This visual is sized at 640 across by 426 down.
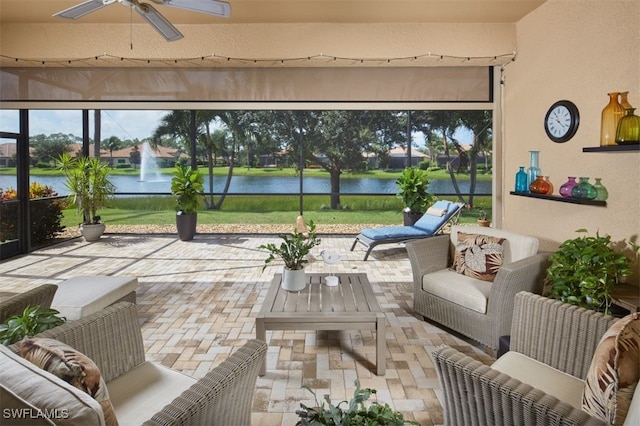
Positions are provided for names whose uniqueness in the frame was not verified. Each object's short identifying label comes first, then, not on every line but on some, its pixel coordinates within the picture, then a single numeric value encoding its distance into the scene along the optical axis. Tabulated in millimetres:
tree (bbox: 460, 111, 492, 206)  12547
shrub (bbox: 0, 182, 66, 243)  5969
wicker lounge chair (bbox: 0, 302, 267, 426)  1053
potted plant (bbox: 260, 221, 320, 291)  2963
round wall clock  3797
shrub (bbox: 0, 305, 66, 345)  1551
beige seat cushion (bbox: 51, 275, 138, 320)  2812
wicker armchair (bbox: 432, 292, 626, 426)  1370
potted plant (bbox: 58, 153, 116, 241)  7129
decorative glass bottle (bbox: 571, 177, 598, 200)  3389
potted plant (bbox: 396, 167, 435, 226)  7004
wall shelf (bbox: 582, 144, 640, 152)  2802
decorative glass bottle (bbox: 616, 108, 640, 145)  2865
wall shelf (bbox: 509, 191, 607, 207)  3322
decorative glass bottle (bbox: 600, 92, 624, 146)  3059
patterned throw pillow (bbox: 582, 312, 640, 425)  1280
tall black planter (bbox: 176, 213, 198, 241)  7480
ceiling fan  2971
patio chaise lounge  6023
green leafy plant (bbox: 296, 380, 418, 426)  1154
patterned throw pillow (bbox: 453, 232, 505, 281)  3281
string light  4914
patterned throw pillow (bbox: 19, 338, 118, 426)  1204
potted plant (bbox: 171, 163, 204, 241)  7254
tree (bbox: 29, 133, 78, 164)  9383
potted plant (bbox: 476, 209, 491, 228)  5230
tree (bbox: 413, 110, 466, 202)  12641
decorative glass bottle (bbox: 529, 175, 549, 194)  4023
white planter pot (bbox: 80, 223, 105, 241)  7371
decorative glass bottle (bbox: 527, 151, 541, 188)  4207
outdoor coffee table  2625
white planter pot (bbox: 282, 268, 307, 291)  3051
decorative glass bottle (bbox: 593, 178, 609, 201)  3320
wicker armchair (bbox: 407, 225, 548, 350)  2828
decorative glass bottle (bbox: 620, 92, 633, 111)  3078
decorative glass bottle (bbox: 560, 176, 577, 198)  3611
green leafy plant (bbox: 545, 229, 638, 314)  2486
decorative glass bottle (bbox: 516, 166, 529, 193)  4333
